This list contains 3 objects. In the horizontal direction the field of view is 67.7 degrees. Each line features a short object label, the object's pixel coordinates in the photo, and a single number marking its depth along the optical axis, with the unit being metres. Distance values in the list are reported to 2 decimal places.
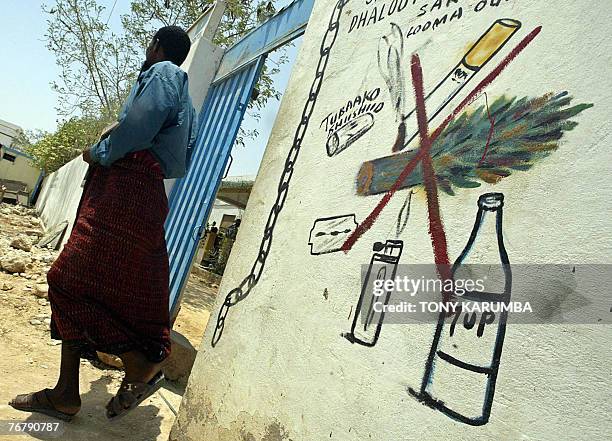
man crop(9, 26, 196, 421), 1.75
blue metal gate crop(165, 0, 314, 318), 2.86
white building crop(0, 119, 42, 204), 29.48
